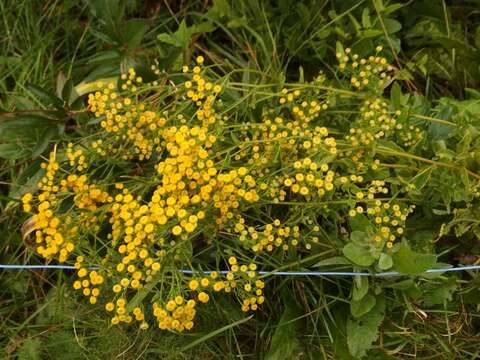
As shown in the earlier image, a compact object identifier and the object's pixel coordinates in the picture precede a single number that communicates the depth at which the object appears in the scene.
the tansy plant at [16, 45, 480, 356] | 0.55
